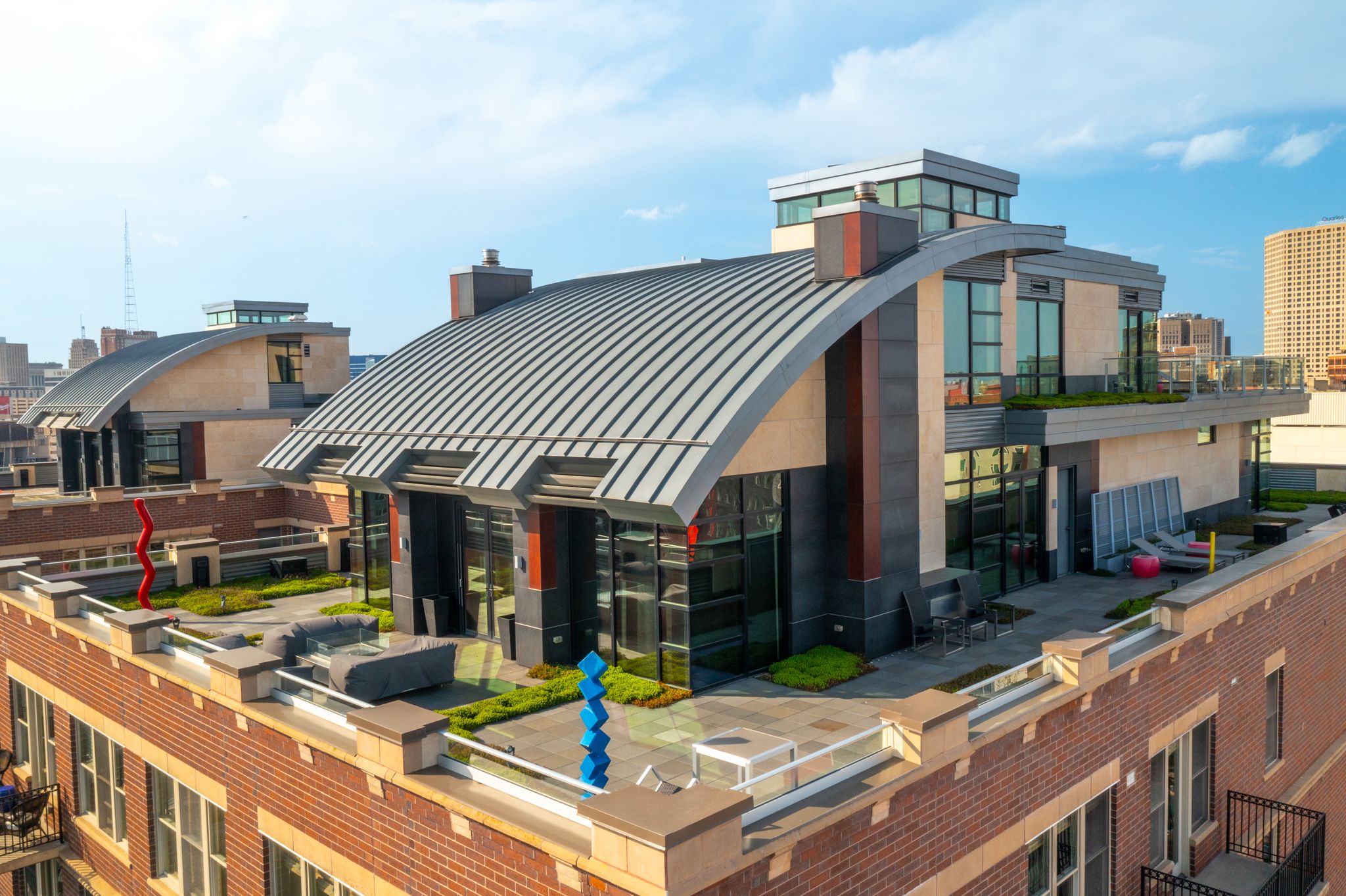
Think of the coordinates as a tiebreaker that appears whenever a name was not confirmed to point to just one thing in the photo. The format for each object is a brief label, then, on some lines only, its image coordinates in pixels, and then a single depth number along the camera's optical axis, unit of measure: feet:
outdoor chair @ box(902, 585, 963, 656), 62.28
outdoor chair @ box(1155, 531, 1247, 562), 79.15
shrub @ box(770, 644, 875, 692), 56.13
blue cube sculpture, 31.17
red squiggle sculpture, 68.49
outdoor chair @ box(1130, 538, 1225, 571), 81.61
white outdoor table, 28.27
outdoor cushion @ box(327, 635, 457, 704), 52.90
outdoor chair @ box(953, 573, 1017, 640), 63.62
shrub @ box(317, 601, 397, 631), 74.38
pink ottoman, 81.87
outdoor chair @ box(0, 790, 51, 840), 55.31
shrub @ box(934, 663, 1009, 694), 53.57
